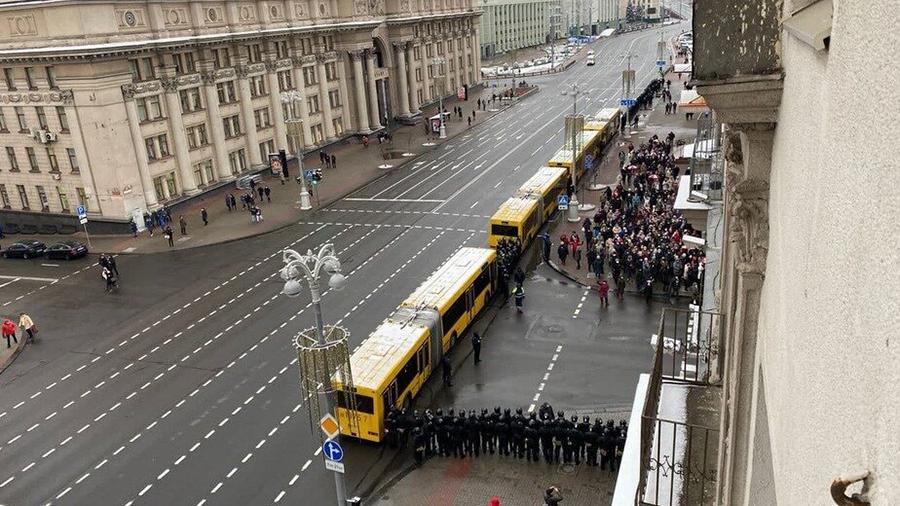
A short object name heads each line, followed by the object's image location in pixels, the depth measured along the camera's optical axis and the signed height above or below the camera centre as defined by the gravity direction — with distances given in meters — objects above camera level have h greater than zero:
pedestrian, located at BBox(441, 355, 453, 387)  22.53 -10.72
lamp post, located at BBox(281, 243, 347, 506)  14.27 -4.91
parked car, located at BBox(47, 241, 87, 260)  38.97 -10.44
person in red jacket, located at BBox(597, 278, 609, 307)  27.81 -10.56
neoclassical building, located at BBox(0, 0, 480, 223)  40.91 -3.21
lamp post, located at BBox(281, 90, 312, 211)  43.97 -5.81
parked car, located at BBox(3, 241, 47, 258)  39.72 -10.43
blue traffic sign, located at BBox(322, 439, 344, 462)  13.94 -7.83
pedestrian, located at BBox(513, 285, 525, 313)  28.27 -10.61
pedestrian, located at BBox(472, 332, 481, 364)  24.05 -10.43
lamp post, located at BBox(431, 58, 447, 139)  68.69 -7.48
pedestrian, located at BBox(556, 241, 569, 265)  32.34 -10.39
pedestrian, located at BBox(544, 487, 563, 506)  15.24 -9.92
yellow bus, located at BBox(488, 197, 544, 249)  33.78 -9.43
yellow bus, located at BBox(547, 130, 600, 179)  45.62 -9.11
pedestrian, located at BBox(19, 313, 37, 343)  28.61 -10.38
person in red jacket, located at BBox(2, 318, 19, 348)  28.25 -10.37
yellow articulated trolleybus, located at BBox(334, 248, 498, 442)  19.80 -9.36
